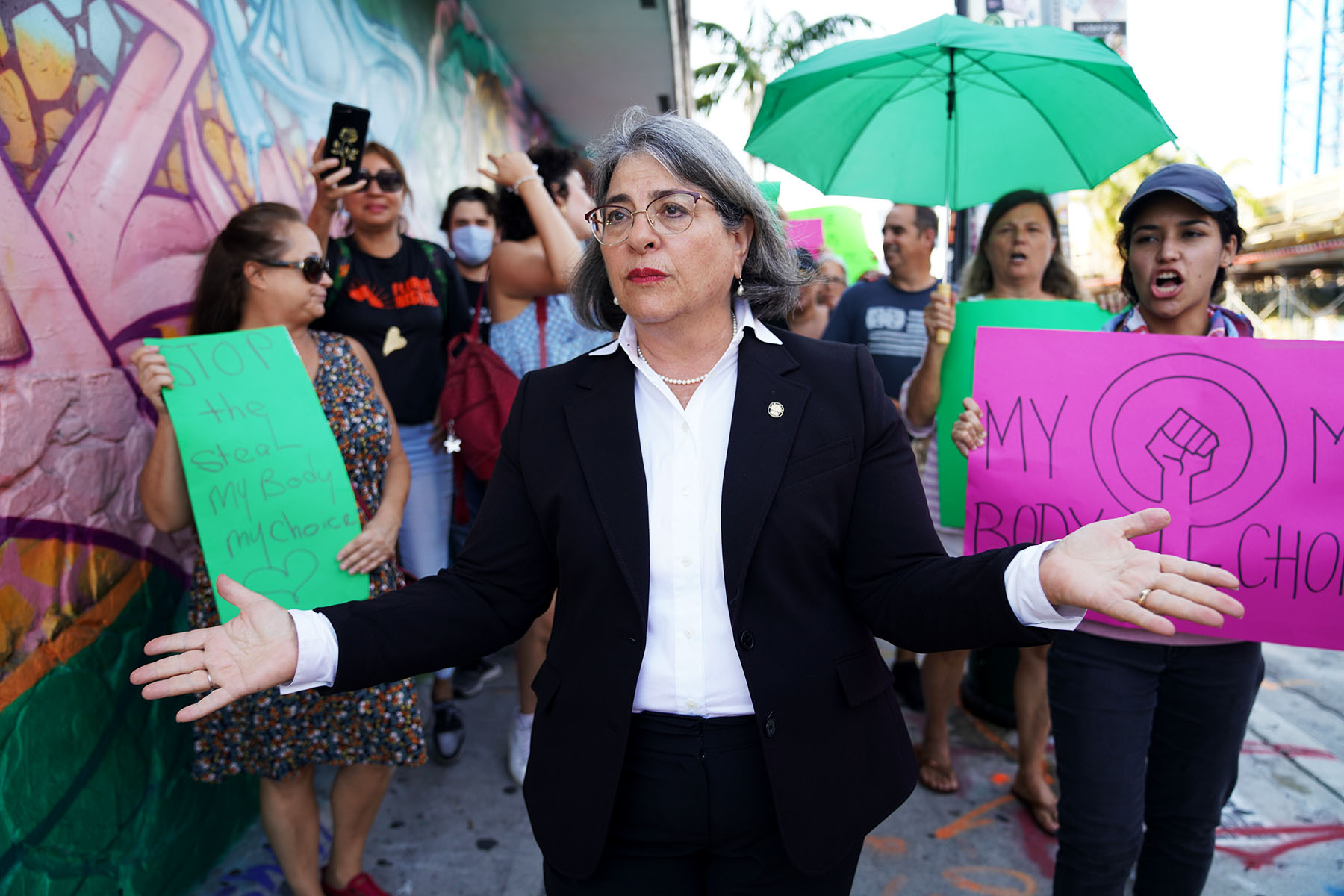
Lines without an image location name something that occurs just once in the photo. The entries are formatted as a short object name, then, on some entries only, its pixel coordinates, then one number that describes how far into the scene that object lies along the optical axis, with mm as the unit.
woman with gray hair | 1438
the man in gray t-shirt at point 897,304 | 4031
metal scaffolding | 46375
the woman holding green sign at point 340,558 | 2309
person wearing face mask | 4227
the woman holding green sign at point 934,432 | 3092
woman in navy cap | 2010
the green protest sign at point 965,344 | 2809
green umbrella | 2777
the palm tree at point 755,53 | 18609
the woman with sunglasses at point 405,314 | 3076
